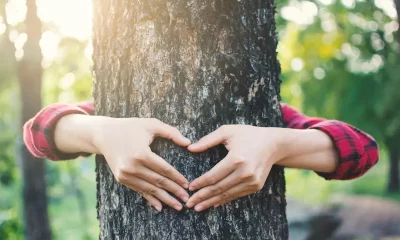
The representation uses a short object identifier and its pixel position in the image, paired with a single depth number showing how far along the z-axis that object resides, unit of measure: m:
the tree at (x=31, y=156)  5.71
